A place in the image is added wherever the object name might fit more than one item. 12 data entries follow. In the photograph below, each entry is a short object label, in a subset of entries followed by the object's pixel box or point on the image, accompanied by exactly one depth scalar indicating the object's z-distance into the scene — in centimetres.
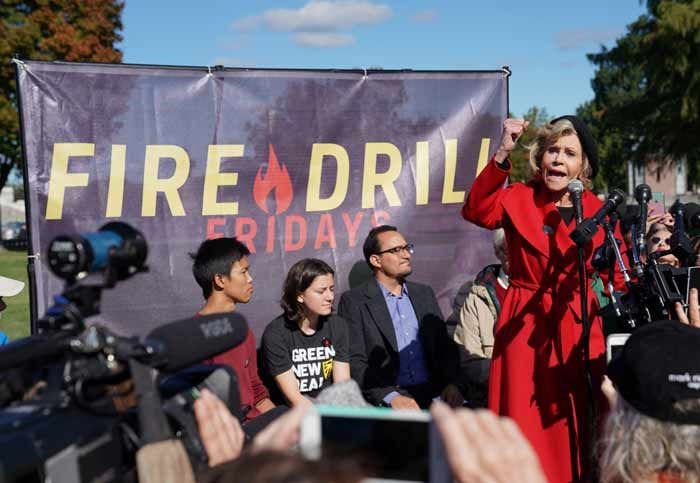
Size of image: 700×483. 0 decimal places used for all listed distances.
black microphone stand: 300
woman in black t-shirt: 457
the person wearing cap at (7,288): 430
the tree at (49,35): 2850
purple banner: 465
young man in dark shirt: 426
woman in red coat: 334
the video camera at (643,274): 308
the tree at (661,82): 2283
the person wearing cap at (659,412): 166
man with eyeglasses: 486
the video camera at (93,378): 133
